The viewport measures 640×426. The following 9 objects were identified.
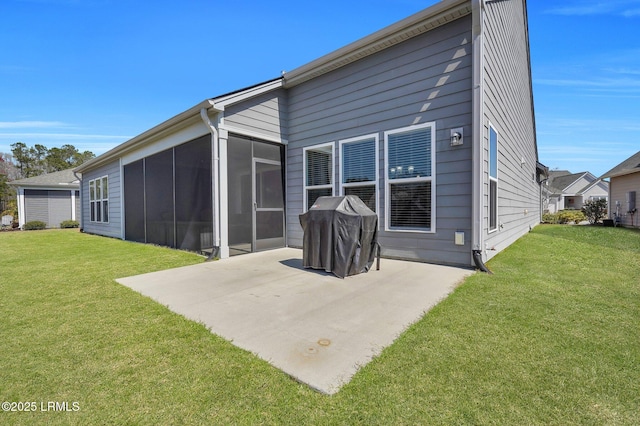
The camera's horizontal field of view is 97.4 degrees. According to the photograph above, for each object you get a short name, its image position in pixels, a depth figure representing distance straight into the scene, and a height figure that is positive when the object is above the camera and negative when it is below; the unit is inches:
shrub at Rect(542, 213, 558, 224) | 674.2 -32.8
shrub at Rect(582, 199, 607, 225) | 557.6 -10.8
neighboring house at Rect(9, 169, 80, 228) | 649.0 +20.4
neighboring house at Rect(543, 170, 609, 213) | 1041.5 +50.9
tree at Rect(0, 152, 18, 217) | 808.9 +39.7
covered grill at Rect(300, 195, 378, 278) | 166.9 -18.5
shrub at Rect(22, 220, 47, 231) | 620.1 -39.2
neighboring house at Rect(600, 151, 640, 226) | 478.9 +26.2
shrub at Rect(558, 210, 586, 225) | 647.4 -28.6
